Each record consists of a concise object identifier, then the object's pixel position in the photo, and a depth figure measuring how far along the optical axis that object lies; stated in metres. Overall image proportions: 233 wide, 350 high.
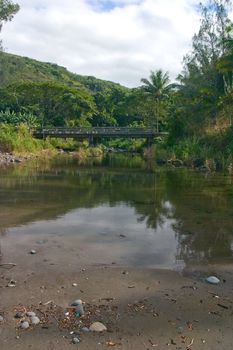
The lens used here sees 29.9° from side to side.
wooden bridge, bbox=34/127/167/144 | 59.35
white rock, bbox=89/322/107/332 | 5.21
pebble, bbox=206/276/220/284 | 6.99
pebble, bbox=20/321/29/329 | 5.23
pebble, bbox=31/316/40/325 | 5.36
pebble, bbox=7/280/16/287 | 6.68
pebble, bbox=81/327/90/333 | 5.18
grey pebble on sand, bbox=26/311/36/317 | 5.53
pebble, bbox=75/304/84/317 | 5.62
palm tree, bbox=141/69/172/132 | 60.69
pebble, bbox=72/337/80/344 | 4.93
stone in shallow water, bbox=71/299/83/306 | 5.94
